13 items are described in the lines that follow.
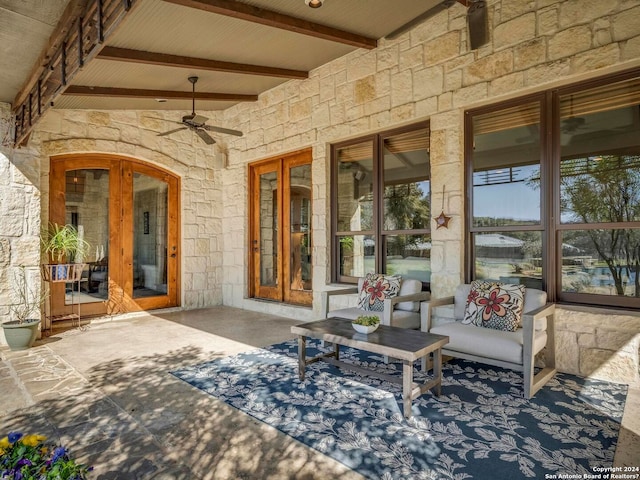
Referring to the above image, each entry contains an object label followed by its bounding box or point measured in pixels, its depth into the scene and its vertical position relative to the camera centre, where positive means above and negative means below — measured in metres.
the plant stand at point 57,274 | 4.95 -0.44
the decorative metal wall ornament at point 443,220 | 4.23 +0.19
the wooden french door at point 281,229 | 6.08 +0.17
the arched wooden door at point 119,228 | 5.62 +0.20
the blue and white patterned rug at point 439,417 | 2.08 -1.21
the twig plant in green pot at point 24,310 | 4.40 -0.87
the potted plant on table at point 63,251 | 4.97 -0.15
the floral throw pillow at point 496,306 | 3.34 -0.61
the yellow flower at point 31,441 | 1.28 -0.67
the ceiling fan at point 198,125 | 5.16 +1.55
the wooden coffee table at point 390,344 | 2.62 -0.78
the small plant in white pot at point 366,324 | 3.07 -0.69
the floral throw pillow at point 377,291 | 4.20 -0.59
